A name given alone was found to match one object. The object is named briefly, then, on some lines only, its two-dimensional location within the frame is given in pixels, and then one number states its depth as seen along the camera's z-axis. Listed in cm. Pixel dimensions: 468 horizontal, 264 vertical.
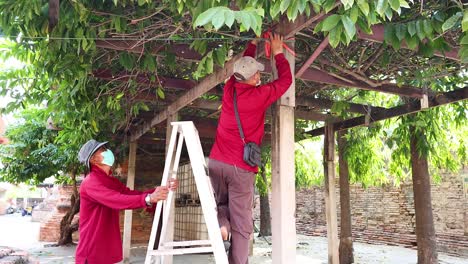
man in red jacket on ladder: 309
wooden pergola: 313
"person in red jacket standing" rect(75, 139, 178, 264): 303
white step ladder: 260
